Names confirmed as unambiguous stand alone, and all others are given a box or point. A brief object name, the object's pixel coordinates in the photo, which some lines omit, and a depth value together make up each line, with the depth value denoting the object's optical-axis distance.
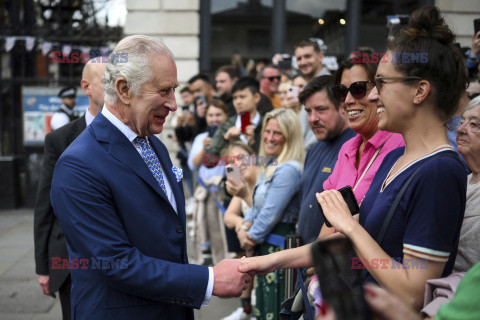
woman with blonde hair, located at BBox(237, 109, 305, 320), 4.08
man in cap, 7.81
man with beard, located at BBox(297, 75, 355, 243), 3.41
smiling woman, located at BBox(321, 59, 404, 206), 2.62
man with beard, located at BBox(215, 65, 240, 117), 7.62
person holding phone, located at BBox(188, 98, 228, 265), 6.33
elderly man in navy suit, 2.04
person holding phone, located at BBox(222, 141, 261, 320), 4.75
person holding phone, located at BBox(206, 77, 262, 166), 5.84
